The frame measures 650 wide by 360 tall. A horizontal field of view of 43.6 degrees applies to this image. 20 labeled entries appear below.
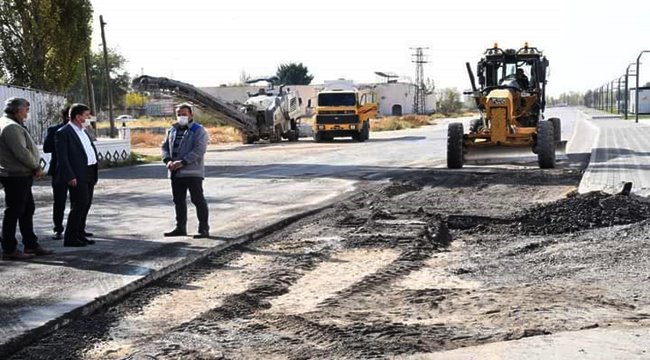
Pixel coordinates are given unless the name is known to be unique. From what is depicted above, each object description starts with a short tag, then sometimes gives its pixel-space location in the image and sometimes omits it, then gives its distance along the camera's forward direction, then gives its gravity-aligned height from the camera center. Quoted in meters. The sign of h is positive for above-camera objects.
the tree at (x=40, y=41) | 28.69 +2.60
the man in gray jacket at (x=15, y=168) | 8.70 -0.57
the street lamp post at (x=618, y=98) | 68.81 -0.17
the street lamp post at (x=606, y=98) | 83.25 -0.16
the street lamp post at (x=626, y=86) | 54.78 +0.70
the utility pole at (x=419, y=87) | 106.40 +2.06
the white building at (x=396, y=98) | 106.75 +0.64
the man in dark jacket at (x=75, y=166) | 9.51 -0.63
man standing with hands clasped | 9.96 -0.64
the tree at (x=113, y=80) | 94.75 +4.01
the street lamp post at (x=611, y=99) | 77.22 -0.27
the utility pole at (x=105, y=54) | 40.06 +2.81
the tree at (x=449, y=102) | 110.72 -0.11
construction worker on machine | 20.79 +0.52
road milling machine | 35.88 -0.05
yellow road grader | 19.02 -0.37
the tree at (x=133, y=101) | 112.88 +1.40
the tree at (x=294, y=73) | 115.69 +4.71
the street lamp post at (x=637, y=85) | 47.58 +0.62
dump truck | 39.19 -0.52
